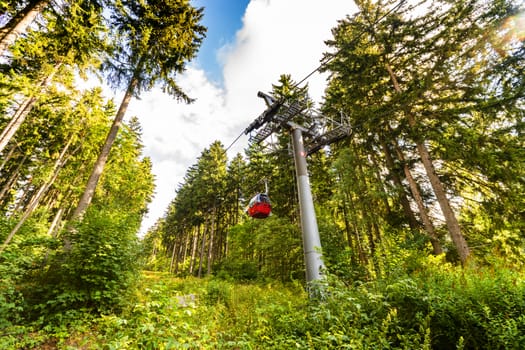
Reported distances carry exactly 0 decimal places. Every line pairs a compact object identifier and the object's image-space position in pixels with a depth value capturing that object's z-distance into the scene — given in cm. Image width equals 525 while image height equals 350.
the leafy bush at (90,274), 504
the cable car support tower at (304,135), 665
